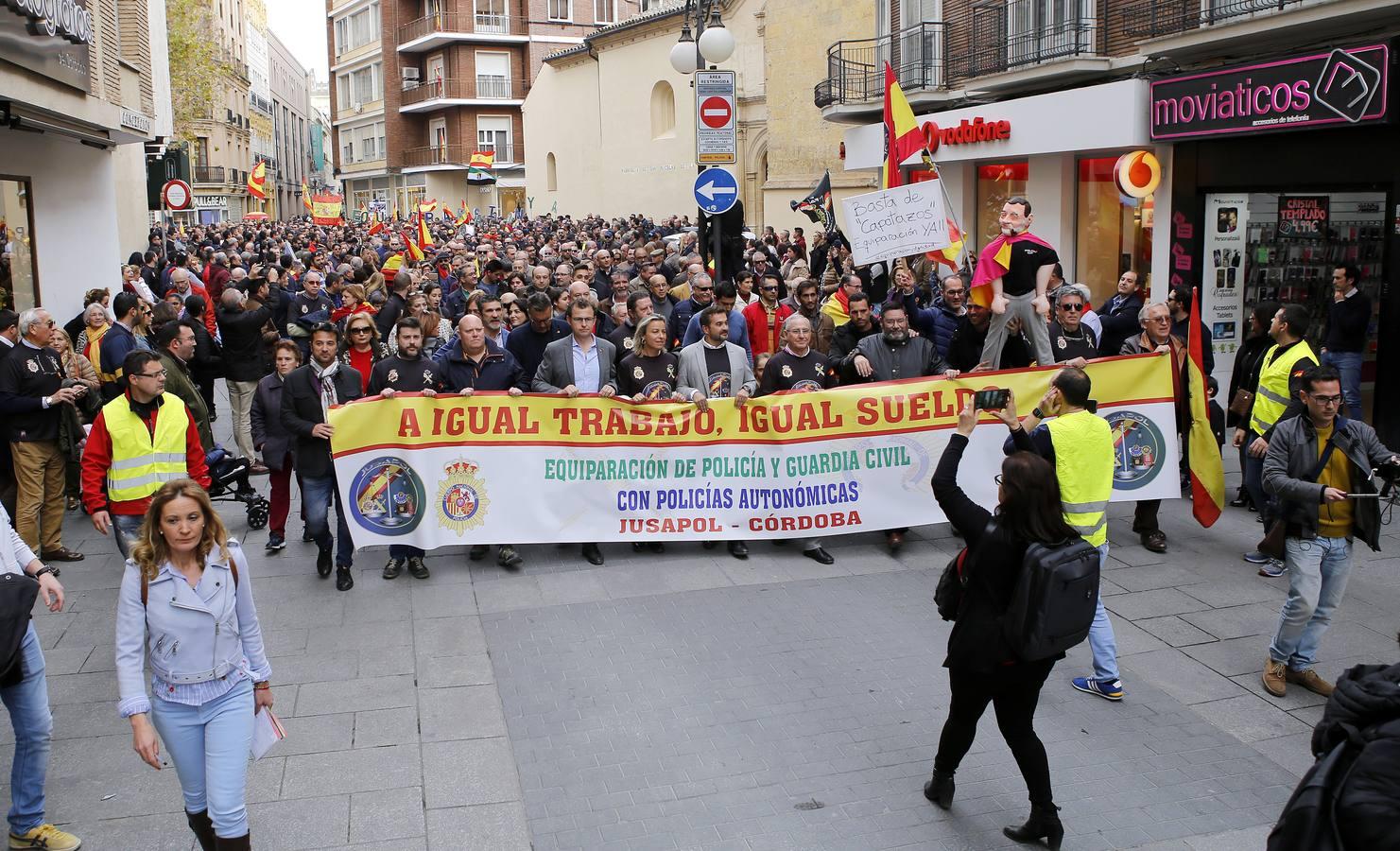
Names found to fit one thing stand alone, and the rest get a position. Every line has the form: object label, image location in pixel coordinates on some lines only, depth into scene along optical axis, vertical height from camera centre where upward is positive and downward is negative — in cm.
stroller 1012 -151
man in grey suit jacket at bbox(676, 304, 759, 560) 927 -60
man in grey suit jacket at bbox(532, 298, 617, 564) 926 -54
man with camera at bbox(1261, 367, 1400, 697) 620 -111
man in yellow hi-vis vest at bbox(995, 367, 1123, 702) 579 -79
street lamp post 1494 +303
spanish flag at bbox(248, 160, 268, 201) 3703 +343
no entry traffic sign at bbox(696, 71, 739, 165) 1319 +181
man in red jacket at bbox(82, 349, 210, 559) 659 -75
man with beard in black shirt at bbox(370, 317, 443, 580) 878 -59
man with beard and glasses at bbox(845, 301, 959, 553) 925 -54
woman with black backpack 463 -124
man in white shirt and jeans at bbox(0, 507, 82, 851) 486 -174
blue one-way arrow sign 1320 +103
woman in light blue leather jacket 432 -127
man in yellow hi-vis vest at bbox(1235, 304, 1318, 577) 836 -68
